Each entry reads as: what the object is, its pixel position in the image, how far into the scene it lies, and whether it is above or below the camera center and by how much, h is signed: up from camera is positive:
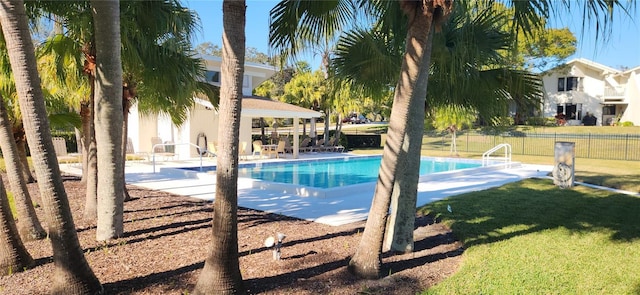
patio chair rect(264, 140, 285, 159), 22.19 -1.11
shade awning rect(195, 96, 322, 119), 19.81 +0.98
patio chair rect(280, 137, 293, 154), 24.78 -1.05
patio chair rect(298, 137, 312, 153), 25.95 -1.08
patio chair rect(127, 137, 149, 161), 21.74 -1.35
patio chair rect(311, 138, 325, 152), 26.52 -1.12
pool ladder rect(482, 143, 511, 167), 19.03 -1.48
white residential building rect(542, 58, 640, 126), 39.22 +3.66
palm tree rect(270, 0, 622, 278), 4.36 +0.98
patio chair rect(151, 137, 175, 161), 22.64 -1.05
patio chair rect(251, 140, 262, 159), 21.75 -0.93
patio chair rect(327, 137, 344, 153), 27.46 -1.15
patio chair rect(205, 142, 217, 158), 20.75 -0.91
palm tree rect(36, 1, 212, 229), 7.20 +1.46
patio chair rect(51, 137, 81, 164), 21.93 -1.05
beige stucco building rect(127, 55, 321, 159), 21.23 +0.40
